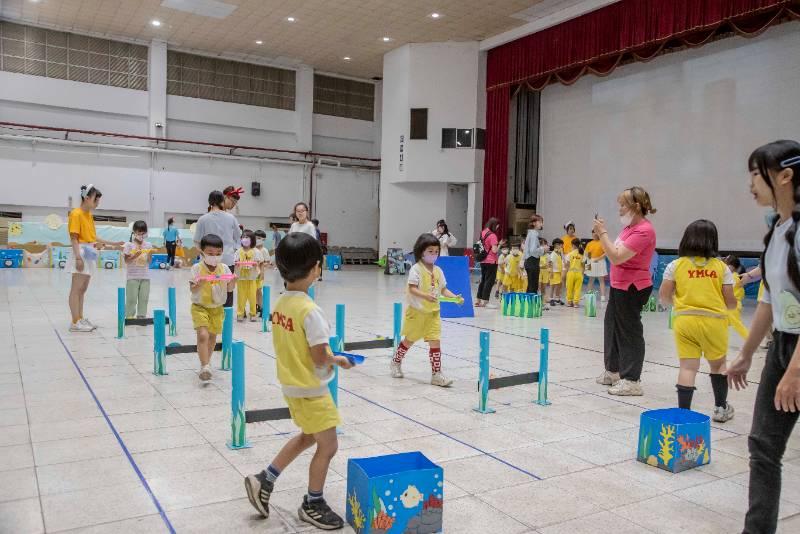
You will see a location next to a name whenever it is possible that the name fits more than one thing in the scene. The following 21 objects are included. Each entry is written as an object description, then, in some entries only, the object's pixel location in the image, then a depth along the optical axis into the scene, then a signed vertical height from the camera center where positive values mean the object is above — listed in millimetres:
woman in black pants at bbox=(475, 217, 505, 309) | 11844 -679
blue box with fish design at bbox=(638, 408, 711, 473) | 3760 -1227
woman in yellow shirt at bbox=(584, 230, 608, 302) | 12984 -613
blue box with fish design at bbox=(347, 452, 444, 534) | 2771 -1185
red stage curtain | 13352 +4578
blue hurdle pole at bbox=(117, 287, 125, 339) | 7680 -1150
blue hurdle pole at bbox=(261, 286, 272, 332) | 8727 -1159
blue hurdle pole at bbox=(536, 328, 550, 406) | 5227 -1165
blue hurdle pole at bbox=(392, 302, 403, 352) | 6785 -992
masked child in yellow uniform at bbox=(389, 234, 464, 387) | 5746 -654
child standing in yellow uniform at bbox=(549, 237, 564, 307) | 12969 -671
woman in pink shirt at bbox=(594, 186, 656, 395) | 5234 -438
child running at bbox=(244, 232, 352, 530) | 2822 -623
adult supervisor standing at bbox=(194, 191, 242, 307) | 7172 -26
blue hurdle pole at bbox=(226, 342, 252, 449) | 3859 -1078
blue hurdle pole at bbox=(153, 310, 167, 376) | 5695 -1101
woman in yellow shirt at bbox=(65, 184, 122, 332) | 7660 -274
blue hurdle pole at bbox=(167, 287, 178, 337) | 7855 -1126
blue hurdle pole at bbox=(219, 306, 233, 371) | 5380 -1014
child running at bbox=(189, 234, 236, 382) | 5621 -663
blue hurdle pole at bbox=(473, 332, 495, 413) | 4945 -1169
